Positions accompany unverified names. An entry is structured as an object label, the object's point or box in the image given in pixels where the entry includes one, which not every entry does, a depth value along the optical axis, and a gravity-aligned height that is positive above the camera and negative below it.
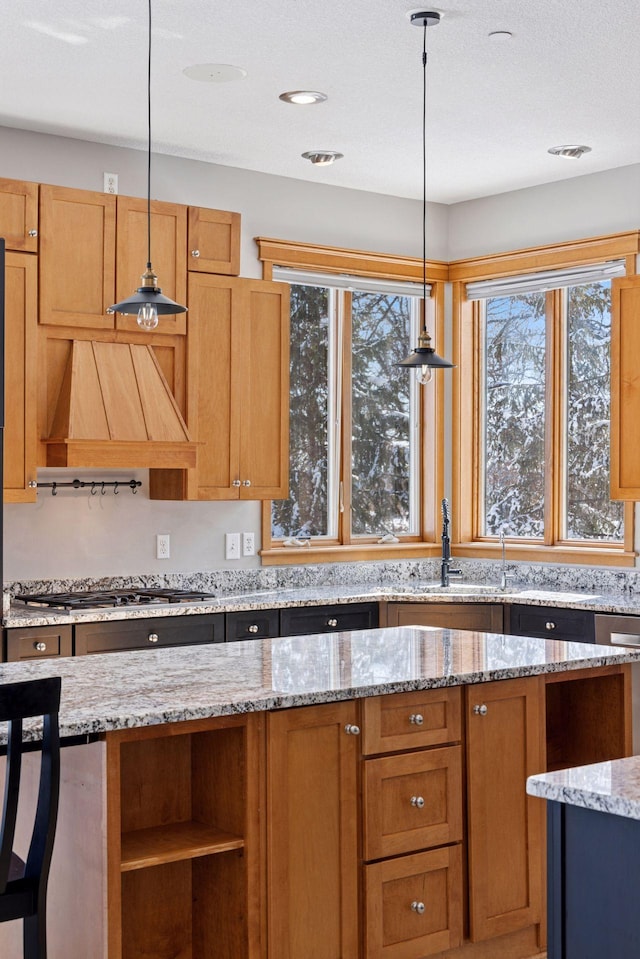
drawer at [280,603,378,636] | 5.21 -0.55
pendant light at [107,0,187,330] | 3.61 +0.59
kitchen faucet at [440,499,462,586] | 6.17 -0.29
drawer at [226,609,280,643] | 5.03 -0.55
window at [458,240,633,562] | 5.96 +0.43
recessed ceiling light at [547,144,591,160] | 5.34 +1.56
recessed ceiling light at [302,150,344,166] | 5.48 +1.57
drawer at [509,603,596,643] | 5.09 -0.56
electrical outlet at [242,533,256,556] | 5.81 -0.24
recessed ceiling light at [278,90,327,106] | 4.58 +1.54
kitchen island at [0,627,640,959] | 2.70 -0.78
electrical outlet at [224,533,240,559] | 5.75 -0.24
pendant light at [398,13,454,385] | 4.04 +0.47
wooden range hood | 4.79 +0.33
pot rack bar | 5.16 +0.05
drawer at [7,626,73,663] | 4.44 -0.55
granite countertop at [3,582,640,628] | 4.58 -0.46
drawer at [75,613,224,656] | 4.59 -0.55
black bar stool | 2.24 -0.61
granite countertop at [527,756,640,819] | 2.01 -0.51
